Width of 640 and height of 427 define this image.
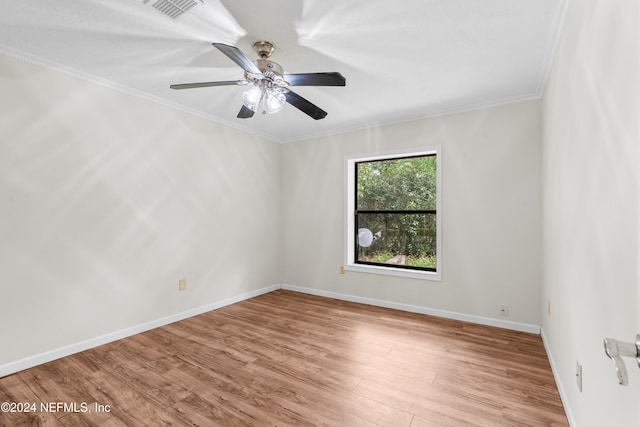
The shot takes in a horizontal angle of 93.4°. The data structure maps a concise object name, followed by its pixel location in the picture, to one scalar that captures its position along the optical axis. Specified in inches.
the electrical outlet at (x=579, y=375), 59.5
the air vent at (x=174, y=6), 67.4
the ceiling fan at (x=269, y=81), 77.5
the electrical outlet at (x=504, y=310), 121.1
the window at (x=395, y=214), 145.4
